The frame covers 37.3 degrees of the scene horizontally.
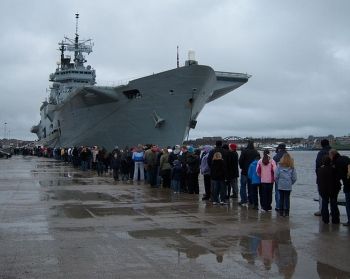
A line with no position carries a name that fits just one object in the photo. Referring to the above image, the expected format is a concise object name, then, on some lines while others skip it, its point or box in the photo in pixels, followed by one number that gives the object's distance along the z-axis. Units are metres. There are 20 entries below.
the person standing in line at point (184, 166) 15.32
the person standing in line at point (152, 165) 17.62
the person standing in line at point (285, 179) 10.55
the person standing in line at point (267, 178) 11.25
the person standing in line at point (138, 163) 20.06
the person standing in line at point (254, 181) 11.64
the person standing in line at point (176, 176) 15.39
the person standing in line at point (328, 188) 9.34
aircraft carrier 35.22
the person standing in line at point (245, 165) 12.35
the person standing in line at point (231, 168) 12.68
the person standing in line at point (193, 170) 14.74
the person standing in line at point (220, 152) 12.50
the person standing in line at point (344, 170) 9.27
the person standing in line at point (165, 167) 16.73
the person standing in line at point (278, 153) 11.12
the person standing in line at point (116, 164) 20.83
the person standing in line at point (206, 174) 13.43
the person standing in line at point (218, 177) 12.28
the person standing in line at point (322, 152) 10.18
